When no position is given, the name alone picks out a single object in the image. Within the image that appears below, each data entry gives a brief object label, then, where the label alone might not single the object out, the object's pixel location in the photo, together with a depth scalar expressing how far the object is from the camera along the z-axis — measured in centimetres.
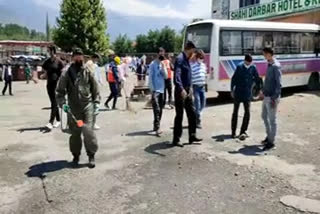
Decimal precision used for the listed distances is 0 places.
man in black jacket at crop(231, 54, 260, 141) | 592
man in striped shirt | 680
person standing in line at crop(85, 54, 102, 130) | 887
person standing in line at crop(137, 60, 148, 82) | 1838
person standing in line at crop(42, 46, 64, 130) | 692
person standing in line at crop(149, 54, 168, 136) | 636
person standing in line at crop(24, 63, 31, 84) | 2086
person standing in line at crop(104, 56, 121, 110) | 926
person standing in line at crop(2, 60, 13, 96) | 1403
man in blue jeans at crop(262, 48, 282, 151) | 526
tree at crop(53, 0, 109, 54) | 2879
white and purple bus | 1005
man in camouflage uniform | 461
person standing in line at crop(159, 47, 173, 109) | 913
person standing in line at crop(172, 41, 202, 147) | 544
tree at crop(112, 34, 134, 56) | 5829
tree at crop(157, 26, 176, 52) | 5607
